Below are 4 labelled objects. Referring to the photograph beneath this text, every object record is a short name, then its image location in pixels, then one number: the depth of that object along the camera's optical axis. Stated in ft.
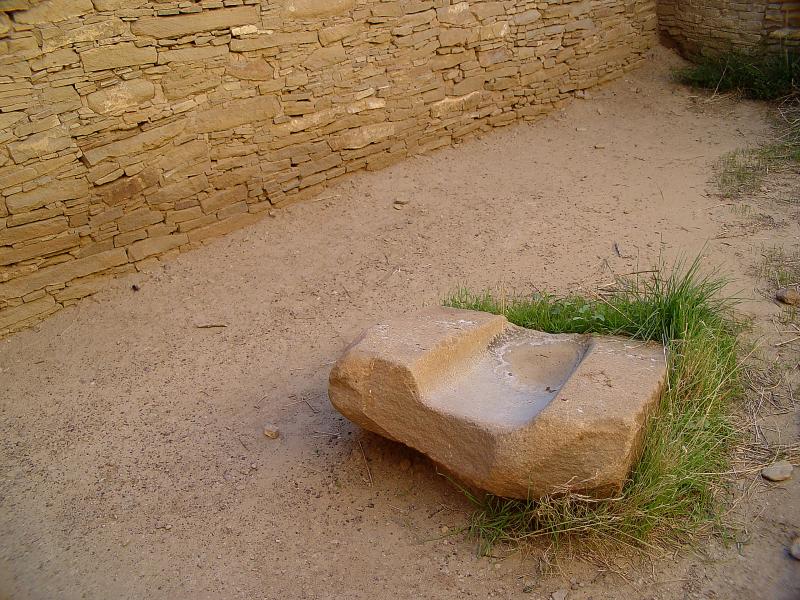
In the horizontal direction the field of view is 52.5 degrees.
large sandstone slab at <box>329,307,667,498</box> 9.02
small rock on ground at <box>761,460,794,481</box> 10.30
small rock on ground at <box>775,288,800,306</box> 13.43
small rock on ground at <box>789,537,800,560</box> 9.28
